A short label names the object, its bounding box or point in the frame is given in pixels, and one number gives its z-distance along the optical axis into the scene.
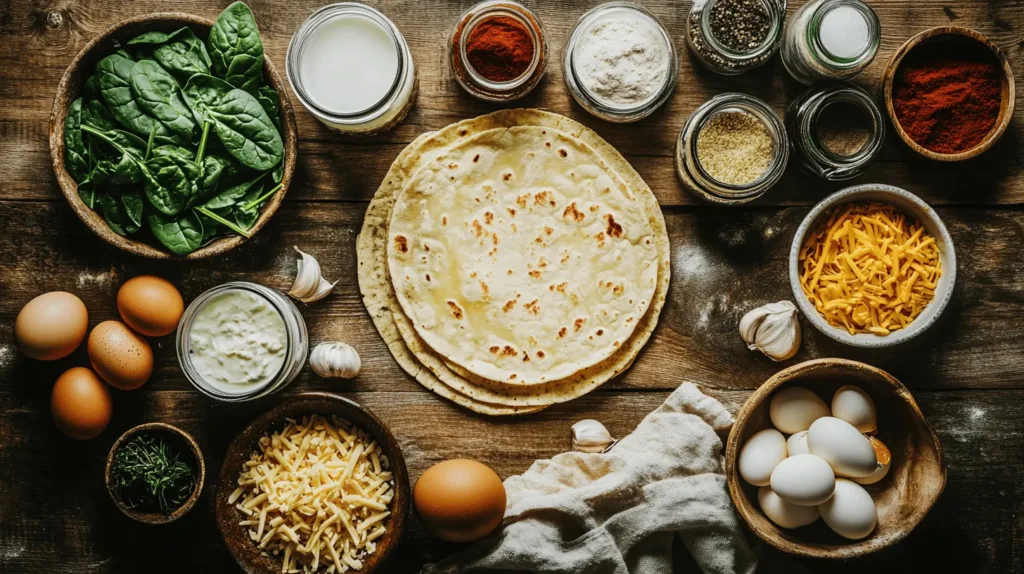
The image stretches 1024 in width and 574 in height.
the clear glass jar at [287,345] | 0.92
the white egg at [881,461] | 0.94
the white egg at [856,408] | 0.94
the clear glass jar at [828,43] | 0.94
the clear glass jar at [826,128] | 0.95
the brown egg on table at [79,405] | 0.93
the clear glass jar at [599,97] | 0.95
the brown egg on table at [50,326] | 0.92
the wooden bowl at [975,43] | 0.95
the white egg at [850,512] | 0.92
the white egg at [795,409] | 0.95
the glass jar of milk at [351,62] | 0.94
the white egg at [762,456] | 0.94
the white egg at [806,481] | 0.91
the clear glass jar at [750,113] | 0.94
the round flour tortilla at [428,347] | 0.97
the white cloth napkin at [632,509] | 0.95
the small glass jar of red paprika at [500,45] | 0.94
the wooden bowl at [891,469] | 0.92
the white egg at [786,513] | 0.93
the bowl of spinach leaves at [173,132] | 0.92
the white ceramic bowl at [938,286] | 0.94
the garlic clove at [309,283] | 0.96
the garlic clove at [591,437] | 0.96
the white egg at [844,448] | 0.91
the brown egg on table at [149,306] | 0.92
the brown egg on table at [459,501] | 0.90
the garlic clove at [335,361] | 0.95
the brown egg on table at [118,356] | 0.92
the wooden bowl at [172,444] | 0.92
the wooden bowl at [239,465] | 0.93
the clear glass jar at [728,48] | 0.95
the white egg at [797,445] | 0.94
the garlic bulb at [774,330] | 0.96
